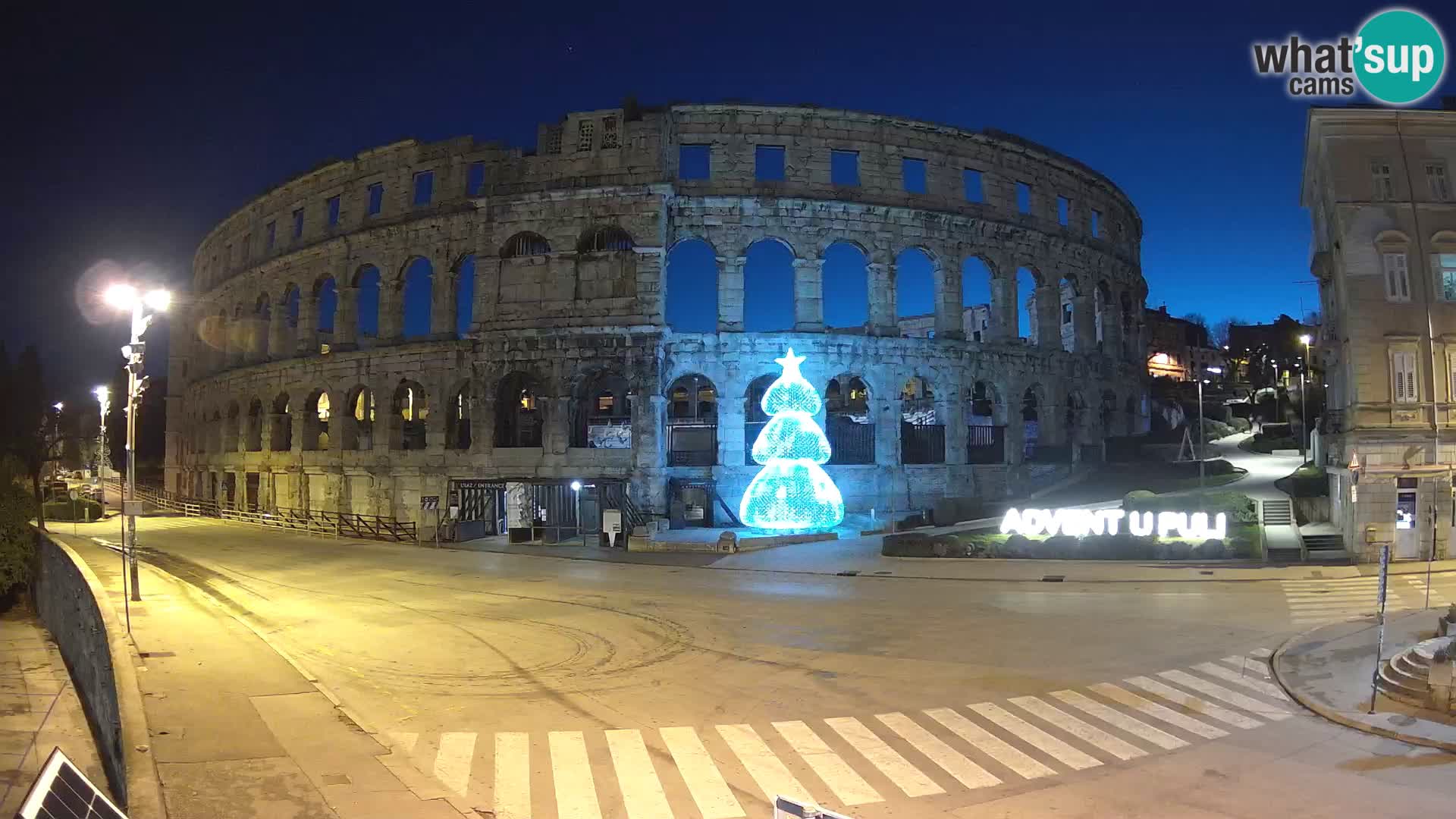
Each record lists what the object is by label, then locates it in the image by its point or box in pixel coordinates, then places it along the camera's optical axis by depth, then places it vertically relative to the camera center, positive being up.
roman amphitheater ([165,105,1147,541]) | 37.06 +6.09
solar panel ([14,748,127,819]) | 4.25 -1.84
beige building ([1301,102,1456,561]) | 26.64 +3.72
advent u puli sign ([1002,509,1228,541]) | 27.64 -2.90
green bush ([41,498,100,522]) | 52.16 -3.39
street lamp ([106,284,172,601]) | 18.75 +3.02
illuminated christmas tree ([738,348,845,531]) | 31.81 -0.95
